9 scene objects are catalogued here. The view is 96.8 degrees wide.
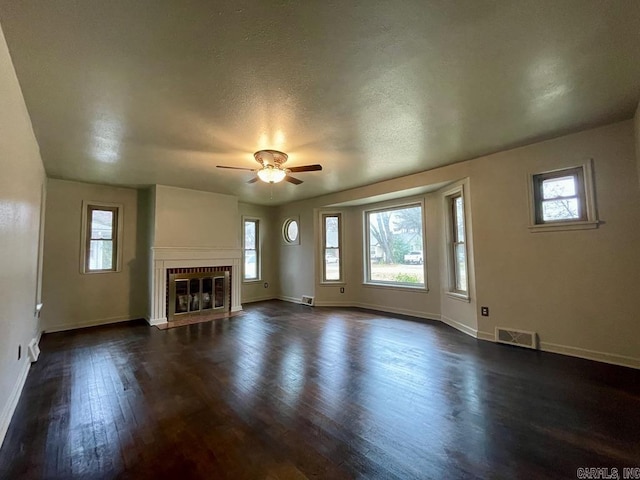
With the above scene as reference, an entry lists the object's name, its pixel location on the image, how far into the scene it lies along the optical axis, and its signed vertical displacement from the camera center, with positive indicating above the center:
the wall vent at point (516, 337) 3.47 -1.06
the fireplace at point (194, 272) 5.05 -0.29
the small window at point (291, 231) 7.08 +0.67
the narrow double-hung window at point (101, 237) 4.98 +0.44
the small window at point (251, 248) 7.18 +0.26
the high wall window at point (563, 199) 3.14 +0.63
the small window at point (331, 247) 6.54 +0.22
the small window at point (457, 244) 4.47 +0.17
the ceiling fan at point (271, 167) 3.38 +1.12
